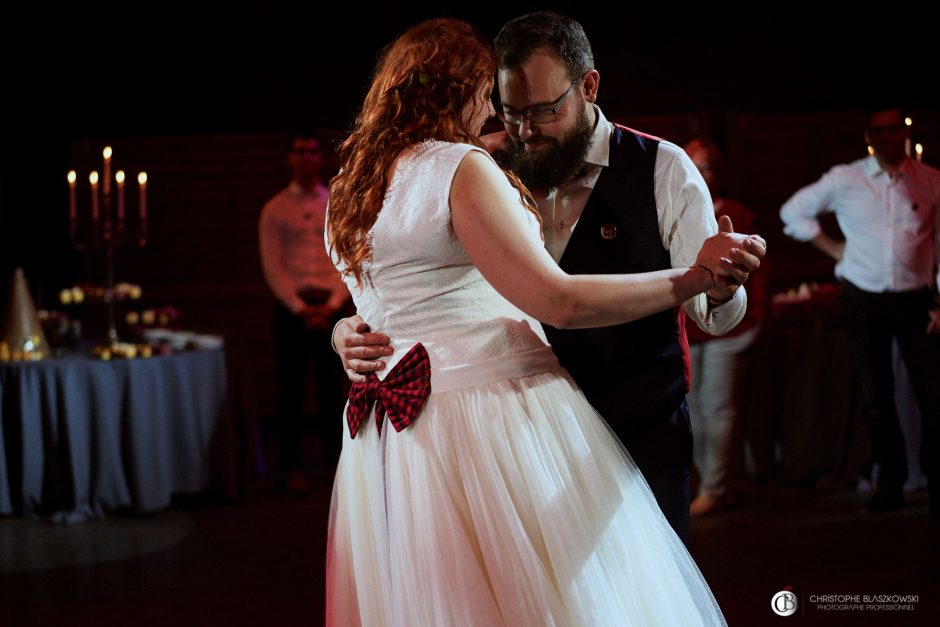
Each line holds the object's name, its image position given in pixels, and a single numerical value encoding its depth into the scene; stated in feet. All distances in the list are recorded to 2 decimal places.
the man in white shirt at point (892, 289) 14.89
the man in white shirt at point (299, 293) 16.96
